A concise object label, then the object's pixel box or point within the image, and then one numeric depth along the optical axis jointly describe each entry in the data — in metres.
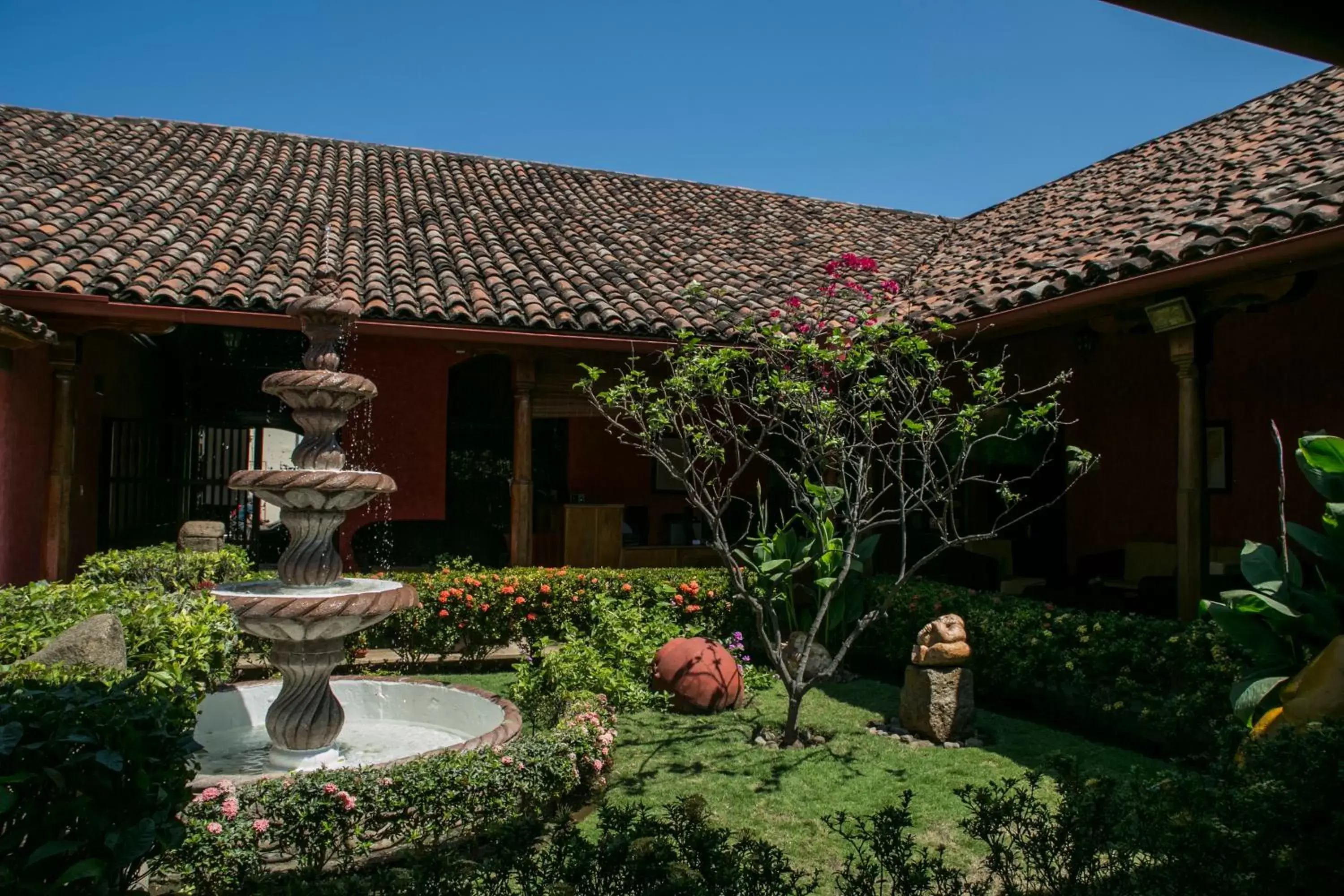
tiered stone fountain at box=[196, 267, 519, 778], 5.04
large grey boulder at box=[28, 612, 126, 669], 4.36
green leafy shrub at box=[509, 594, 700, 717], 6.43
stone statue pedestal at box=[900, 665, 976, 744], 6.45
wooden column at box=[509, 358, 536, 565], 9.49
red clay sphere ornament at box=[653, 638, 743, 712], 7.08
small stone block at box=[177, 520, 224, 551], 9.12
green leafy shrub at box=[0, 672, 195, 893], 2.56
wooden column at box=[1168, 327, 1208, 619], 6.77
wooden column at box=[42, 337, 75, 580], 8.07
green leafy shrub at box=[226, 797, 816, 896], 2.61
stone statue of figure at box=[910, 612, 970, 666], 6.50
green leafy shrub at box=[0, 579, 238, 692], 4.95
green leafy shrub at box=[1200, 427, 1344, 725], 4.88
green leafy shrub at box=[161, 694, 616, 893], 3.83
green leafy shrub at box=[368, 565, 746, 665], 8.29
